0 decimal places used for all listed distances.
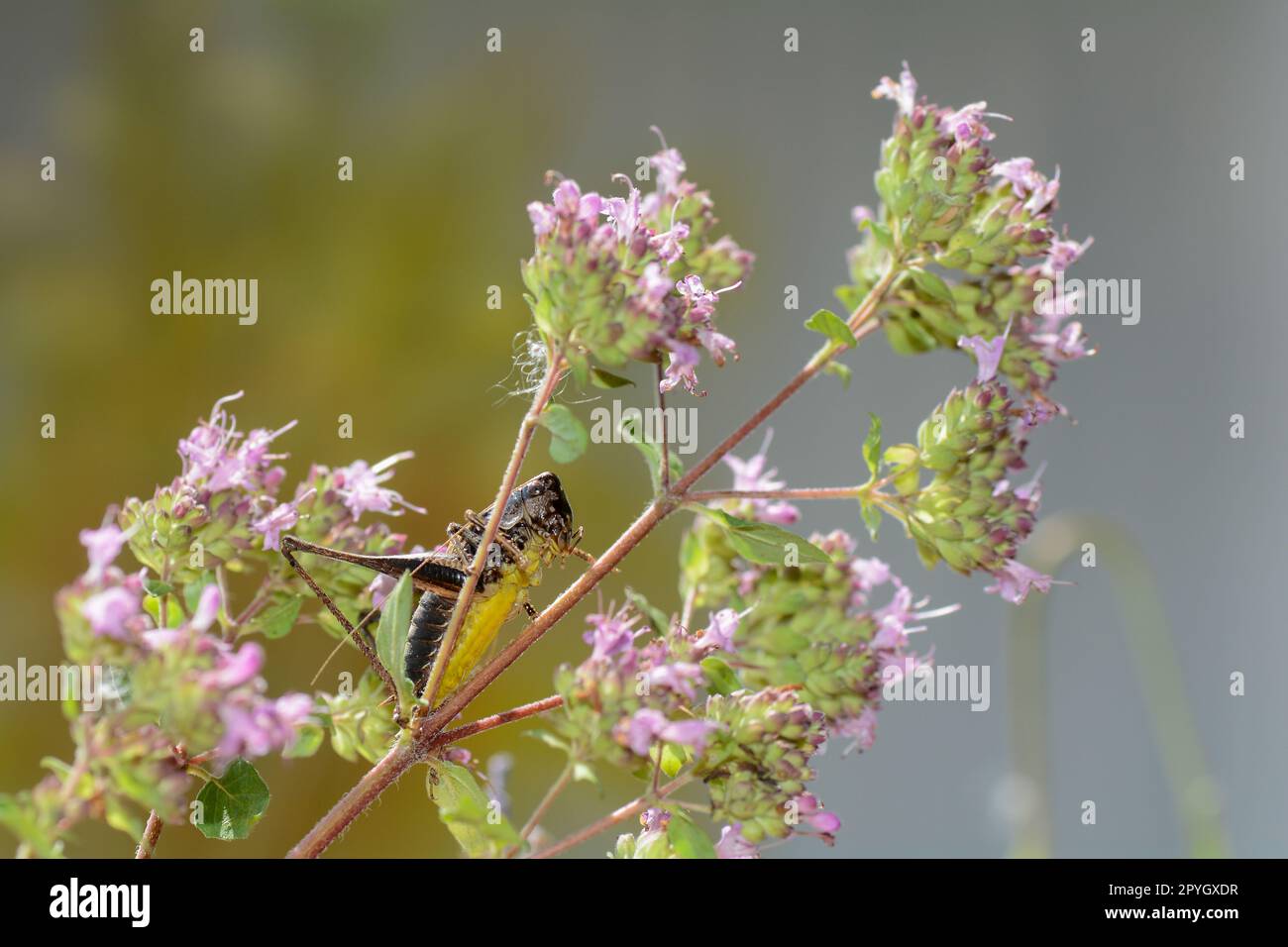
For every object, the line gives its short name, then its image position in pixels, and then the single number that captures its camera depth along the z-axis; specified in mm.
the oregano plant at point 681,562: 260
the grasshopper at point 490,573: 294
